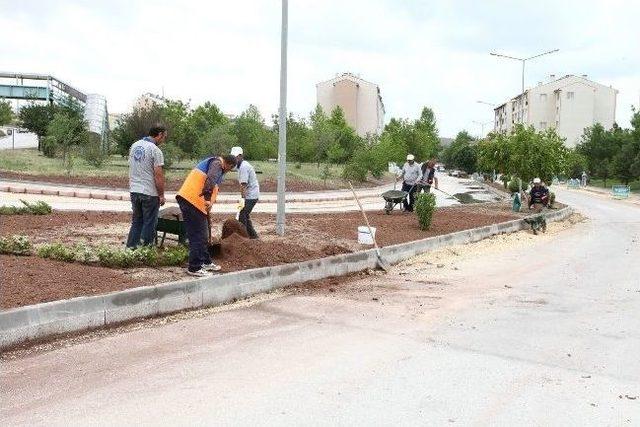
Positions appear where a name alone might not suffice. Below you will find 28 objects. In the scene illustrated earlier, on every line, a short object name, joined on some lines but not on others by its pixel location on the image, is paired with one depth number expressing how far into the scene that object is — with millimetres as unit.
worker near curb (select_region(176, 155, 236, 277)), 7558
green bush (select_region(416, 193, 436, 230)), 14820
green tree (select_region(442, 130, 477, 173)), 104125
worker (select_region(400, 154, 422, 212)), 18688
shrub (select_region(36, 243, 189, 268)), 7805
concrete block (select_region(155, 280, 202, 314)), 6695
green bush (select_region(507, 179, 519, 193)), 30234
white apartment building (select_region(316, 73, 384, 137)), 112250
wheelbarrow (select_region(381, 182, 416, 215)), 18531
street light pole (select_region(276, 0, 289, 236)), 11719
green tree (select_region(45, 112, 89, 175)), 33906
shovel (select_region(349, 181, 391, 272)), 10408
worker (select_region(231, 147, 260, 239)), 10781
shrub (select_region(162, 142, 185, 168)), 35125
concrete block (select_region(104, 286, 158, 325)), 6184
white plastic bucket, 11945
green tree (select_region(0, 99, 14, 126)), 64637
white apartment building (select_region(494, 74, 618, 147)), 100250
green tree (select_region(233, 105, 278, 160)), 53719
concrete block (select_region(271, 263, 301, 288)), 8352
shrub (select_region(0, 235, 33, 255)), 8070
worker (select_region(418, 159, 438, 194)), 18797
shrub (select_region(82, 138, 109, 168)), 35562
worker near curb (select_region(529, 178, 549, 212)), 21312
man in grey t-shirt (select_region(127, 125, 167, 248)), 8266
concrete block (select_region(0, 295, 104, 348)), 5355
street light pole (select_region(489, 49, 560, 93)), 35875
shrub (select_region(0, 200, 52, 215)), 13430
